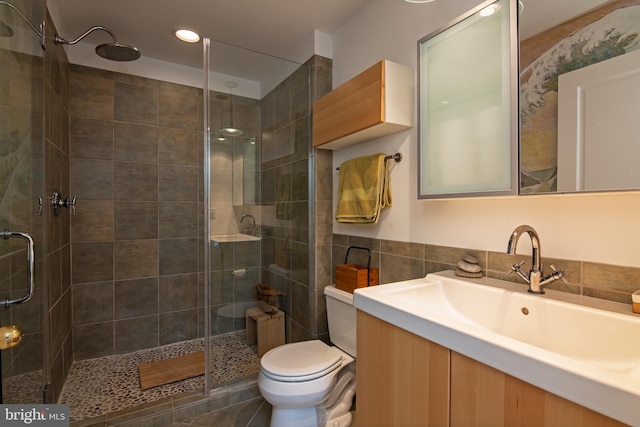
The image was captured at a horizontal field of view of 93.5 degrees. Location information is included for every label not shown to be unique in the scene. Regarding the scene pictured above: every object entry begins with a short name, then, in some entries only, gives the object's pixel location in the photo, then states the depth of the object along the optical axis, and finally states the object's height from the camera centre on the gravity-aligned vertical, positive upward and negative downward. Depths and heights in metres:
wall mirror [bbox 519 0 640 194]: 0.81 +0.35
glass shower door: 1.05 +0.02
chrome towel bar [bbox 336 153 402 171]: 1.63 +0.30
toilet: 1.46 -0.83
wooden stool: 2.17 -0.86
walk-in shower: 1.77 -0.06
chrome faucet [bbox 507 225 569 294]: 1.00 -0.18
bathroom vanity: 0.56 -0.37
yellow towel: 1.67 +0.13
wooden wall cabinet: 1.48 +0.57
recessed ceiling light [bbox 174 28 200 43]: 2.16 +1.30
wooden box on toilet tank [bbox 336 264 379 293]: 1.75 -0.38
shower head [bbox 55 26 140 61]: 1.93 +1.09
